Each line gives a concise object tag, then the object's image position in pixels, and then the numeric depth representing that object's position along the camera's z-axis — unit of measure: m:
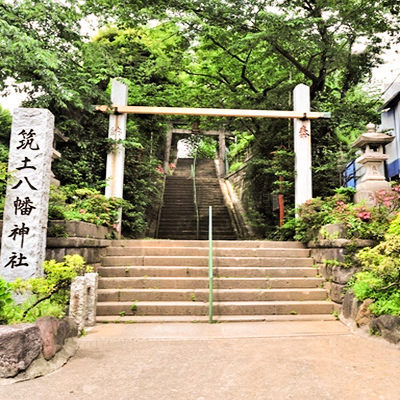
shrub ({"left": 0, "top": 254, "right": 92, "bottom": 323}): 3.49
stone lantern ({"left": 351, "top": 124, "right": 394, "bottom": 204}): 7.18
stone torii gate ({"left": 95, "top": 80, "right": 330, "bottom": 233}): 8.66
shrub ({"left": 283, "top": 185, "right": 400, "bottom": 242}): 5.77
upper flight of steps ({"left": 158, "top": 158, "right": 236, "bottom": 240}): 11.97
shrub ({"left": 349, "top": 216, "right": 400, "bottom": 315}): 4.19
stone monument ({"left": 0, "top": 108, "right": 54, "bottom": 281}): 4.41
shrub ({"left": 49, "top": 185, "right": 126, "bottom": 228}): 6.30
